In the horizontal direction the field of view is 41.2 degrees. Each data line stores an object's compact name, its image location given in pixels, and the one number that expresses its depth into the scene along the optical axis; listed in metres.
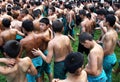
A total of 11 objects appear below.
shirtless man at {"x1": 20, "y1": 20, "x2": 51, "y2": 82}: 3.30
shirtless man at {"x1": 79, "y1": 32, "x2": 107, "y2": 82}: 2.62
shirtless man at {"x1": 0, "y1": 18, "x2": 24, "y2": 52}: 4.14
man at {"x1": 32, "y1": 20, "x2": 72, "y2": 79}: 3.14
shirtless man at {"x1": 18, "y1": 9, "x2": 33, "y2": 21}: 5.21
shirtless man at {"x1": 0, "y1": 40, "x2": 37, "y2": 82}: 2.32
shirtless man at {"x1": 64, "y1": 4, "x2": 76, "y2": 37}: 6.43
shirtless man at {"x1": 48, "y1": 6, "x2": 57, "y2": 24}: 5.79
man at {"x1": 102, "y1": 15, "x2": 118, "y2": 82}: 3.35
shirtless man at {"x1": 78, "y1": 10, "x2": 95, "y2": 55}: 4.54
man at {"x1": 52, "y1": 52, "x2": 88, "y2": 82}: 1.94
